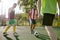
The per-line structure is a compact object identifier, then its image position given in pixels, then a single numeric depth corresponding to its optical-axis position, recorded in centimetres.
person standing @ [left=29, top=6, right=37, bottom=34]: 530
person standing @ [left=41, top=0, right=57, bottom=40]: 270
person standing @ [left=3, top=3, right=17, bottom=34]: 508
